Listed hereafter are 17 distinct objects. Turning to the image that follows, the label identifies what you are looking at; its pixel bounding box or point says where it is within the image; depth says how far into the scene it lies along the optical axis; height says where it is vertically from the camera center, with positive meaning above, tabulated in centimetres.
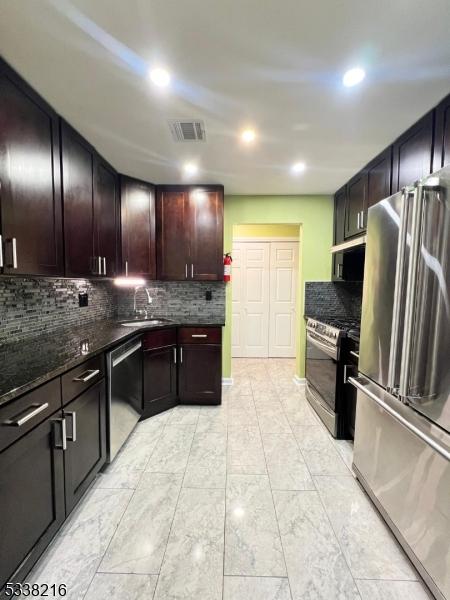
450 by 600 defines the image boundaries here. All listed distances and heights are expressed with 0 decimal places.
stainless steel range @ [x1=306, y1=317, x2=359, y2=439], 235 -77
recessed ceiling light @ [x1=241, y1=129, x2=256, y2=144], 193 +113
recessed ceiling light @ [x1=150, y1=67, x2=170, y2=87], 139 +111
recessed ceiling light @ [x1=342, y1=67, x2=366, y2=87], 136 +111
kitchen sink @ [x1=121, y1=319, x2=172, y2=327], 289 -40
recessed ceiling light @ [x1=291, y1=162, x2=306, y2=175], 250 +116
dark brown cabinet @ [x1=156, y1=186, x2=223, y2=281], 310 +66
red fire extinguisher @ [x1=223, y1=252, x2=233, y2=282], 336 +27
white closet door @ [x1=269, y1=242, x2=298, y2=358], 485 -16
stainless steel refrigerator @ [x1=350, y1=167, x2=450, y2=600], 114 -40
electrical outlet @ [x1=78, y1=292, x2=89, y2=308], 262 -12
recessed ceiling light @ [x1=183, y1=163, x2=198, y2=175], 254 +116
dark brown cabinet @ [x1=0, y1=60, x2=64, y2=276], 137 +60
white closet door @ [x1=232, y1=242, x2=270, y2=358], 487 -21
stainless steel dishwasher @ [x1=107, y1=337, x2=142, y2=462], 194 -86
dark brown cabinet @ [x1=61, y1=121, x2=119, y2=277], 193 +66
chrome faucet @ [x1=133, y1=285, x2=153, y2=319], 347 -17
